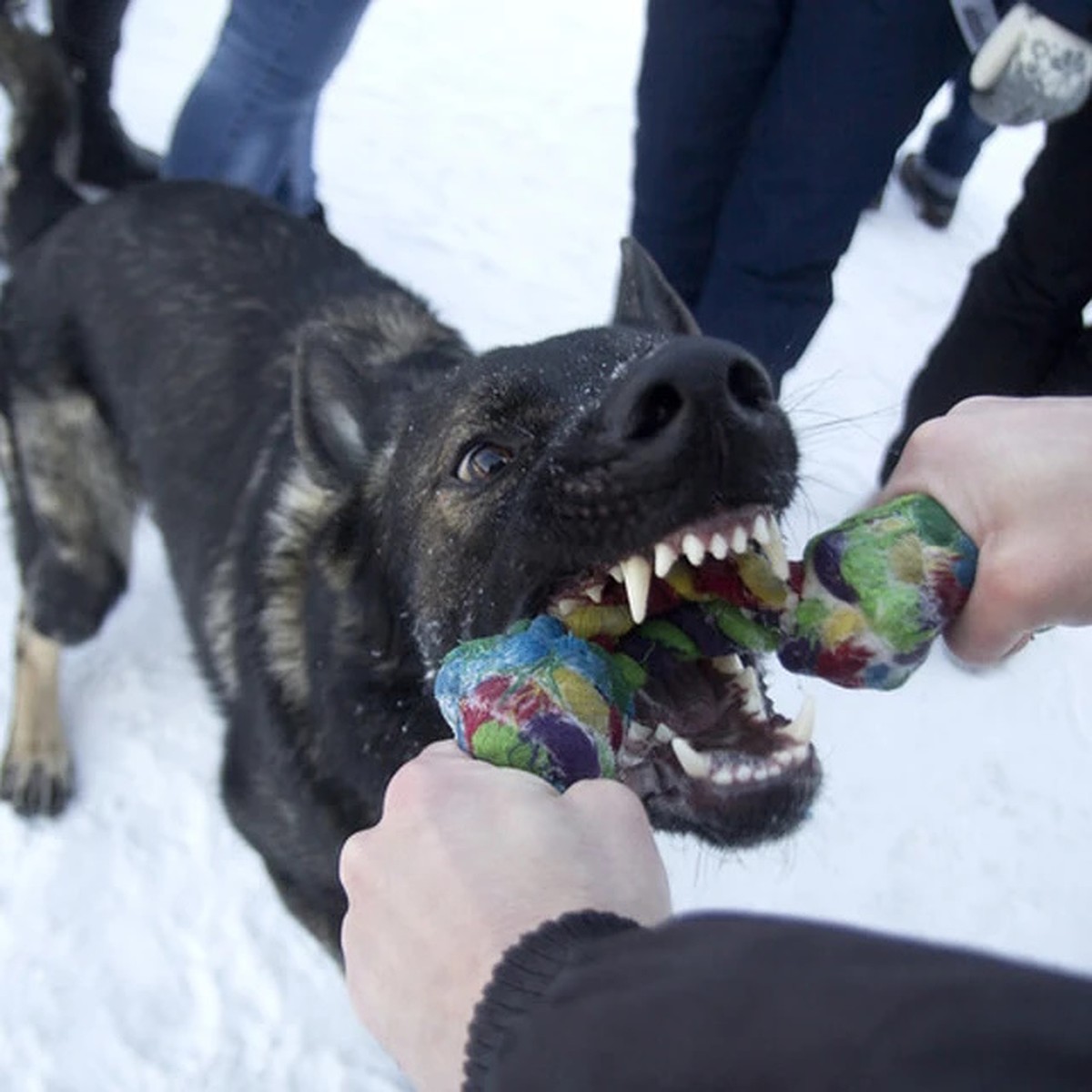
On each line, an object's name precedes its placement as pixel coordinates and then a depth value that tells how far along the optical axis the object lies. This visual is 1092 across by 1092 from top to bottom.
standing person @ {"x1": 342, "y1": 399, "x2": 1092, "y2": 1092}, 0.31
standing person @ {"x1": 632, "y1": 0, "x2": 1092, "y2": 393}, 0.93
